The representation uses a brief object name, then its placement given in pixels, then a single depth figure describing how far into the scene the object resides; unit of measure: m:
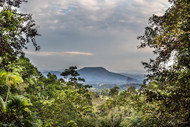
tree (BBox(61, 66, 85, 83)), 28.68
